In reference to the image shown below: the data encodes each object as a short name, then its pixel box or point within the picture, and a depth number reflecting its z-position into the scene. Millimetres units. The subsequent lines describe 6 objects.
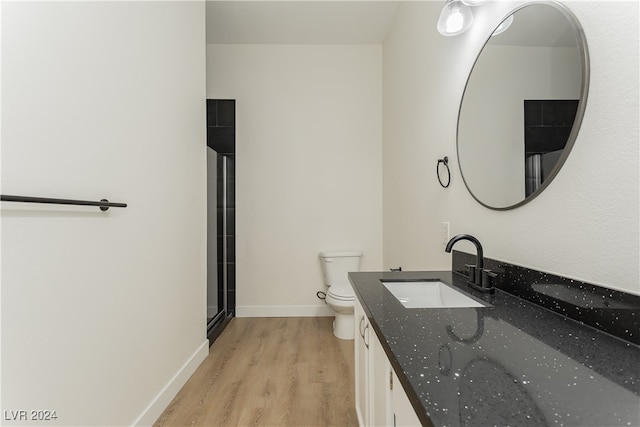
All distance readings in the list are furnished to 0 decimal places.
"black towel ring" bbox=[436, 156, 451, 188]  1773
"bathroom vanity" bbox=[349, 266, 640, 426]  487
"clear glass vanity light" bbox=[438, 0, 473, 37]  1469
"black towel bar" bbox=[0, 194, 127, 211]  874
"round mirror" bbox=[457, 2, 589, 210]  956
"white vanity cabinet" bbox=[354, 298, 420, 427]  744
